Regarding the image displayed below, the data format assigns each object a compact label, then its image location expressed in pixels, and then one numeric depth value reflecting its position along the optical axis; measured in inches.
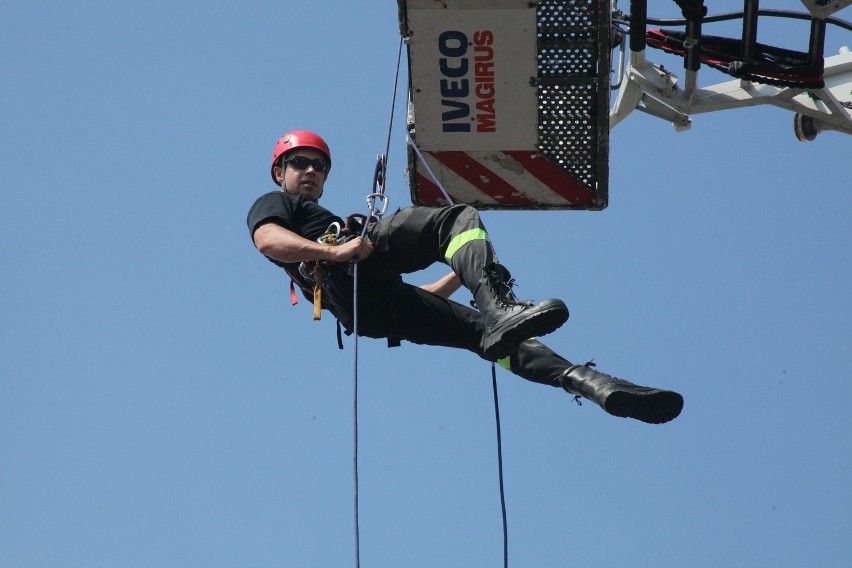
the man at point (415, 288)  495.8
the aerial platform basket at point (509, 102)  579.8
